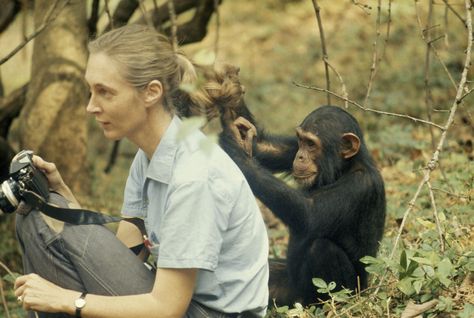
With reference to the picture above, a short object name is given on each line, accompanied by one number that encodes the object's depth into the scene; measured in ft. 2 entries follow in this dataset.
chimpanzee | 22.30
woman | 15.62
